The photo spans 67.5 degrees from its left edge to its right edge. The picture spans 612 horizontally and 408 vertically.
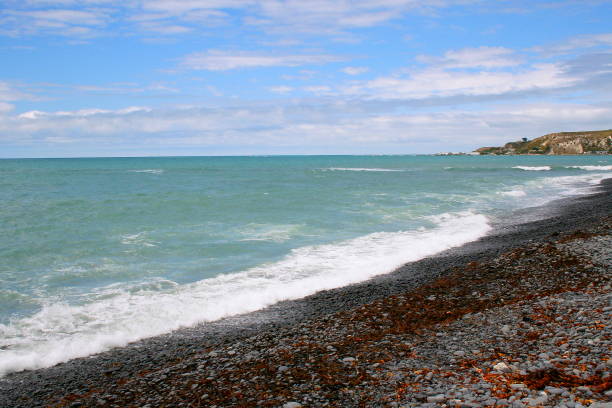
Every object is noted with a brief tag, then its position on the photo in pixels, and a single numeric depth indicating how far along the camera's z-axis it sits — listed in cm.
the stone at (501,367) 634
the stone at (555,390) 554
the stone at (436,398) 580
